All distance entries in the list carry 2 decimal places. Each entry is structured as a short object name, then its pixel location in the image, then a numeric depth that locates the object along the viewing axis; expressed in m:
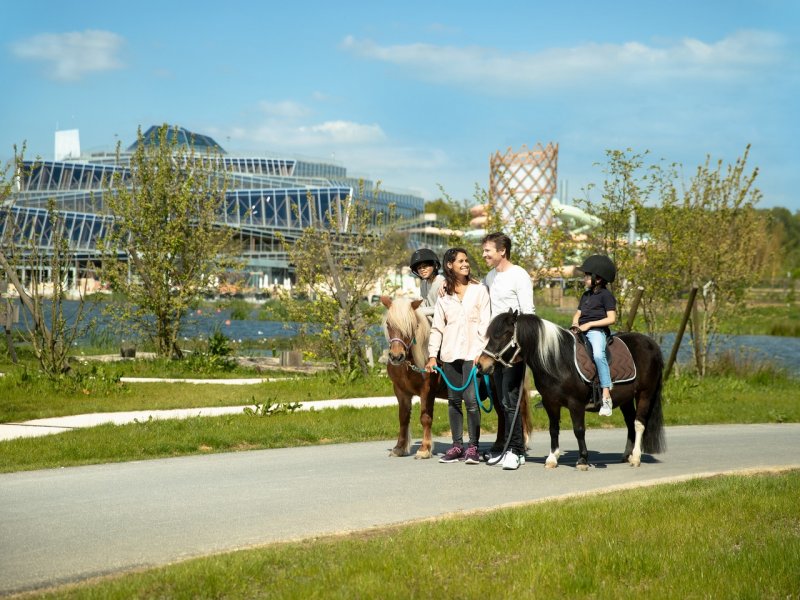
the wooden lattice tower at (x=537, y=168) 111.44
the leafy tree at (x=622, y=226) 21.77
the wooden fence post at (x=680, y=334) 20.34
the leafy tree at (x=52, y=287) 17.70
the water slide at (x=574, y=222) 23.97
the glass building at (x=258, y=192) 102.44
